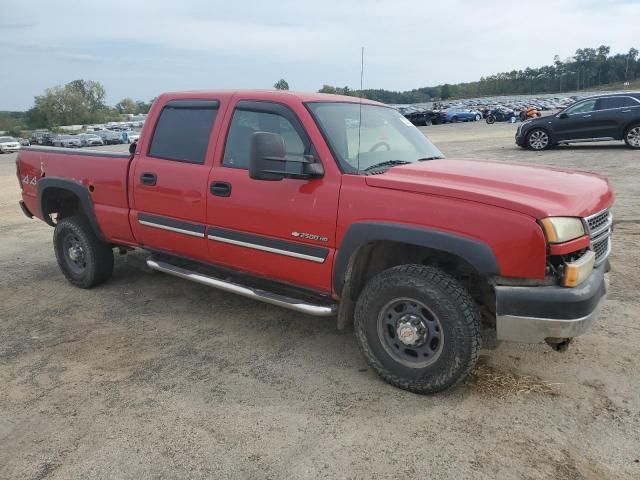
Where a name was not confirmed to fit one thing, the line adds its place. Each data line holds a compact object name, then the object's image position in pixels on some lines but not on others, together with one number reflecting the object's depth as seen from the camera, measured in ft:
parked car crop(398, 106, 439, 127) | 150.20
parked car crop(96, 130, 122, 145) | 153.28
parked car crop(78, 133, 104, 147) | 144.15
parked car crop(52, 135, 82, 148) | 141.56
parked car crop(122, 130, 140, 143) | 132.25
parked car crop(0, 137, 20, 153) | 129.99
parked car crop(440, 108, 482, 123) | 155.74
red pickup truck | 9.60
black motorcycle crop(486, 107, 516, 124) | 138.18
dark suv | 49.57
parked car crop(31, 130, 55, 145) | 161.31
